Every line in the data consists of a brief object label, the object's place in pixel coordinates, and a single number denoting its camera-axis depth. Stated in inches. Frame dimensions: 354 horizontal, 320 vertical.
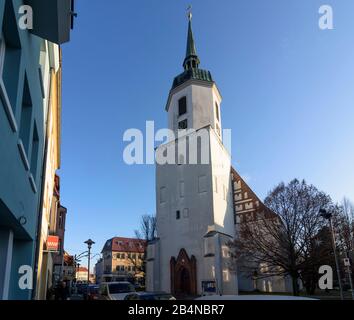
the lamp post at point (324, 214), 984.5
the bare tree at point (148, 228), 2447.1
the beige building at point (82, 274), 4728.8
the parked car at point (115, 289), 793.6
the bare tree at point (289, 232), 1238.3
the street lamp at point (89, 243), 1139.3
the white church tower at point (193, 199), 1546.5
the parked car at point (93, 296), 857.7
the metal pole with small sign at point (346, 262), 826.8
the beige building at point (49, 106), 485.4
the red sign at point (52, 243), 804.0
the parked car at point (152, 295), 498.3
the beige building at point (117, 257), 4050.2
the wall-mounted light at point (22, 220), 305.8
